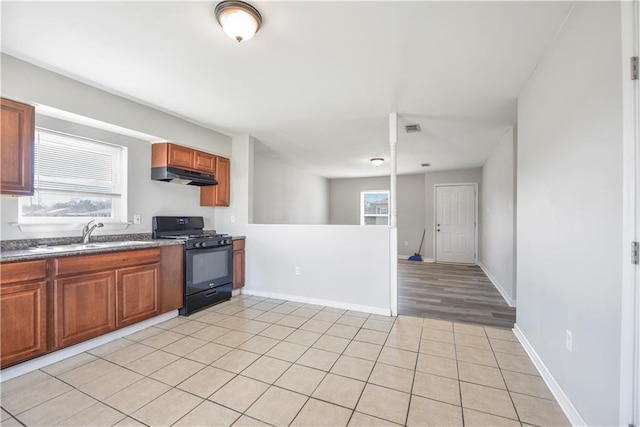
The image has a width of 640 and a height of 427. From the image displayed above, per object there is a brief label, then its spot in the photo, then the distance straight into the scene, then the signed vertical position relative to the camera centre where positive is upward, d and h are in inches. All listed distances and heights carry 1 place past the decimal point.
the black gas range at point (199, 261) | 131.5 -24.1
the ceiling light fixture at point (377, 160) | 225.2 +43.8
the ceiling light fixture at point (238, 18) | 64.6 +46.9
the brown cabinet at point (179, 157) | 135.3 +28.7
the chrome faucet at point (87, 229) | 109.0 -6.6
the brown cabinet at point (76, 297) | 78.2 -28.5
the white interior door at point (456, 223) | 273.6 -8.9
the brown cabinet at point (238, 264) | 159.8 -29.5
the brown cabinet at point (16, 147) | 83.3 +20.0
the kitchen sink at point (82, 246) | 91.3 -12.3
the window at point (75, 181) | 101.6 +12.9
